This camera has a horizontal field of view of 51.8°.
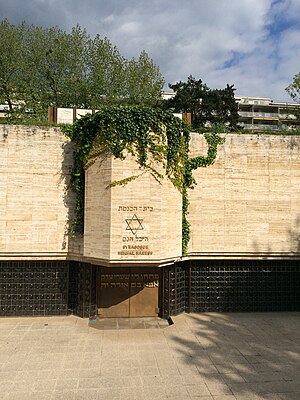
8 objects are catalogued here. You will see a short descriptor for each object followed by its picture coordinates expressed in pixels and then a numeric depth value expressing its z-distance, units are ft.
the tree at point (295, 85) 88.38
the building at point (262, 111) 207.21
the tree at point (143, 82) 105.40
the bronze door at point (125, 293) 42.60
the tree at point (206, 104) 125.49
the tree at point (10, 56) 91.15
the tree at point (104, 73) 99.67
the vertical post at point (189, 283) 43.76
